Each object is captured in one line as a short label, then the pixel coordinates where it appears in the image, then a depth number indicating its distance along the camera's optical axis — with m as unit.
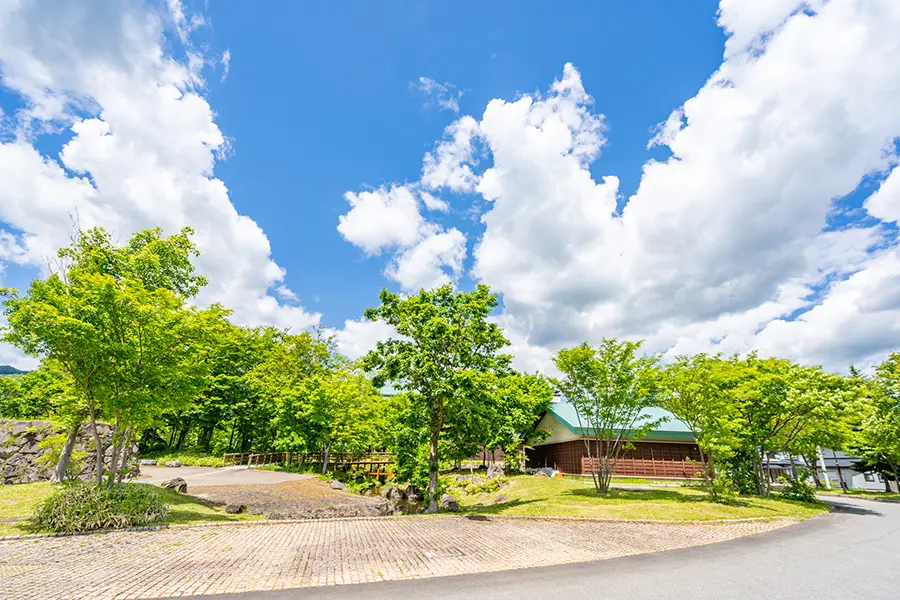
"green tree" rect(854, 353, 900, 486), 24.47
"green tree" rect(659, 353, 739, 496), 18.50
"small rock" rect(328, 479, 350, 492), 26.12
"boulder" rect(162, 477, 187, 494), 17.92
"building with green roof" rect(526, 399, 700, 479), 31.91
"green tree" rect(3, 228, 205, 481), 11.41
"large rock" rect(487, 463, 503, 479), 30.02
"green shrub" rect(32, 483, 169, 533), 10.48
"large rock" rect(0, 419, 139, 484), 18.03
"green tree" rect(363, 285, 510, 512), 16.41
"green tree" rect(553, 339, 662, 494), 20.11
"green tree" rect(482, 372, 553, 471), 17.47
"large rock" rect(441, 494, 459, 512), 17.48
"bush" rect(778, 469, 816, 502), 20.78
